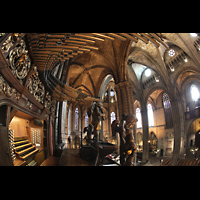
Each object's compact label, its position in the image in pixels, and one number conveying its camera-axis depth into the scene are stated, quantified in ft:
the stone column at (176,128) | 44.63
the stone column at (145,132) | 53.47
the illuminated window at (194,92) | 49.93
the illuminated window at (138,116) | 79.54
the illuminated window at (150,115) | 73.82
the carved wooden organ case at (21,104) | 6.68
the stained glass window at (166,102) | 66.03
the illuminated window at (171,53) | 45.06
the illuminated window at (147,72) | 60.23
